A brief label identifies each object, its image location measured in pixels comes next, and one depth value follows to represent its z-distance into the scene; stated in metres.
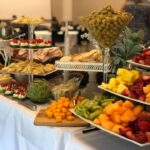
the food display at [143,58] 2.39
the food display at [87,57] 2.88
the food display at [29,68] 3.11
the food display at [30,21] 3.24
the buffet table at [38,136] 2.29
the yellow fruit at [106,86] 2.40
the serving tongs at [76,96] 2.64
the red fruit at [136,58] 2.45
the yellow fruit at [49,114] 2.54
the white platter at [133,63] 2.39
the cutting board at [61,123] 2.46
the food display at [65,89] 2.82
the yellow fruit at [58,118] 2.49
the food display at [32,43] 3.14
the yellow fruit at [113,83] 2.39
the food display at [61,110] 2.51
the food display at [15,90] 2.94
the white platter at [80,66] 2.79
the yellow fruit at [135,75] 2.40
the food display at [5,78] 3.24
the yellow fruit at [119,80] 2.40
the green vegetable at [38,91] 2.84
